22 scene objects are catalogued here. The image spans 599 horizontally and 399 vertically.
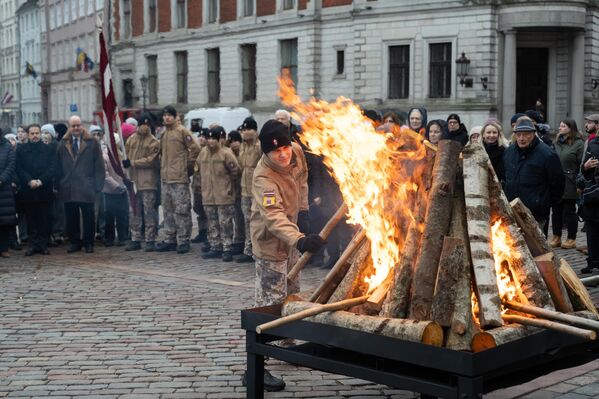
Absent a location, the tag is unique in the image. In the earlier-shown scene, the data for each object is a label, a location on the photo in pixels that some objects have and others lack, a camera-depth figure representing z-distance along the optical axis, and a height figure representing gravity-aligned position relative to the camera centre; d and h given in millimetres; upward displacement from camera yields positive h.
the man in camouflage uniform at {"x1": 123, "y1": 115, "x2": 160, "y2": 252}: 14742 -789
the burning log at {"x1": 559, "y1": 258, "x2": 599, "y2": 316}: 5828 -1080
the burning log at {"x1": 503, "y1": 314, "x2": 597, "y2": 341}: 4866 -1092
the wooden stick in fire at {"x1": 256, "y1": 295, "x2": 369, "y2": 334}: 5273 -1090
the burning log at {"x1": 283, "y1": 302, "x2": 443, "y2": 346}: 4879 -1115
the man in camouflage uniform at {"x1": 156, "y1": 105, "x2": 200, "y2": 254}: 14375 -685
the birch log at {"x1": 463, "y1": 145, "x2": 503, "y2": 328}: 5082 -614
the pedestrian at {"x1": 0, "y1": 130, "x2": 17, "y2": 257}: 14070 -989
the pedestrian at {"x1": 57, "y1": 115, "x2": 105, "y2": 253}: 14633 -813
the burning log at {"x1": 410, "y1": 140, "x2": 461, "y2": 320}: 5305 -598
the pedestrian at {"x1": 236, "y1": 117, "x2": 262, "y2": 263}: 13422 -597
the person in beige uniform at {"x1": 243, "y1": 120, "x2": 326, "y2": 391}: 6809 -713
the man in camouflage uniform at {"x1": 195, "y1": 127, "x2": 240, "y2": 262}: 13852 -982
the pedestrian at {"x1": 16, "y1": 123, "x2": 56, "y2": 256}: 14570 -871
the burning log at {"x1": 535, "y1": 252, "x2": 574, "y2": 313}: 5645 -984
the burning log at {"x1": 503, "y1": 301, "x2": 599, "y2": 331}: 5102 -1074
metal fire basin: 4641 -1319
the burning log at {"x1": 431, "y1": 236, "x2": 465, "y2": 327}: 5070 -872
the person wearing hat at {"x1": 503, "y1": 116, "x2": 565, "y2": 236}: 9969 -525
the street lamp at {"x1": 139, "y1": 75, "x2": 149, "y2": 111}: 48312 +2424
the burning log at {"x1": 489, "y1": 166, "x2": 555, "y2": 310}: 5480 -832
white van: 34031 +458
